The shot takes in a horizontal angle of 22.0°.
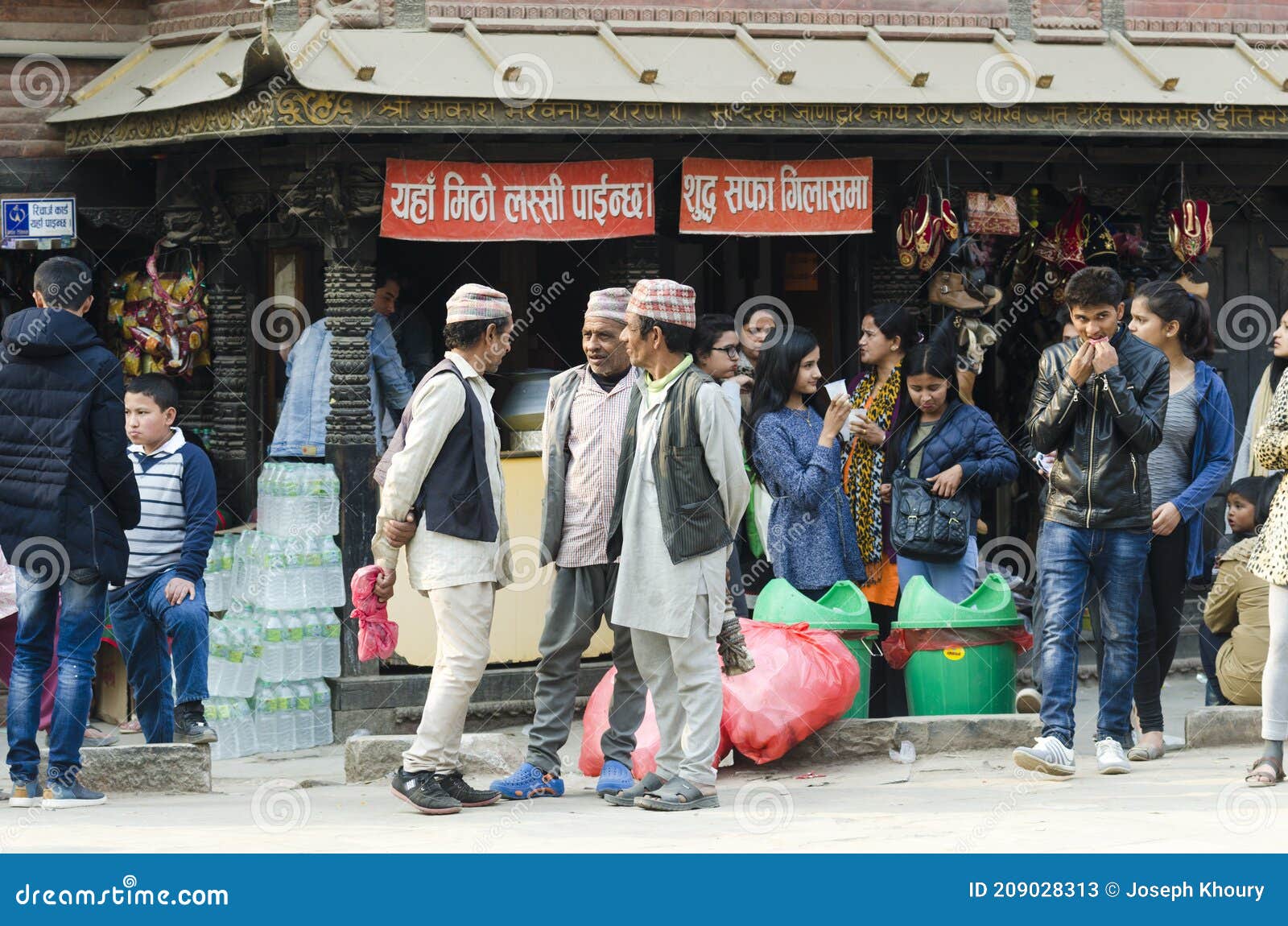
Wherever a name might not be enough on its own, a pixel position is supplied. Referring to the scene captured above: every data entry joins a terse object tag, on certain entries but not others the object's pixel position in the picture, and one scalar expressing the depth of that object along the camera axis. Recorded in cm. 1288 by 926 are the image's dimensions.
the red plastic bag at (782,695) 1396
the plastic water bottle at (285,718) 1686
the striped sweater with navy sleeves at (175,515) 1481
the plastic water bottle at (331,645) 1708
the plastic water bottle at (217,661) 1697
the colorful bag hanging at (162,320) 1843
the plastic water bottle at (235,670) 1693
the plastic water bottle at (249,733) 1682
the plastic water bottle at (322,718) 1702
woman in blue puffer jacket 1561
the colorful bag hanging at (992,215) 1839
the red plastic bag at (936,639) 1512
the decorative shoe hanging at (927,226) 1803
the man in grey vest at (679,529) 1242
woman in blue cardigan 1432
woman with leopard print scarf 1616
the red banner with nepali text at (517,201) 1650
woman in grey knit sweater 1511
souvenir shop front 1649
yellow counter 1720
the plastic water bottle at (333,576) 1697
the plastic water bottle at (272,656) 1680
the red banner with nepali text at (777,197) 1743
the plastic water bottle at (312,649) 1700
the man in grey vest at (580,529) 1300
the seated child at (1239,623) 1532
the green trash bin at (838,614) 1489
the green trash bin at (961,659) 1507
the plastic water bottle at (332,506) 1700
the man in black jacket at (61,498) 1287
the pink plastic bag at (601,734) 1359
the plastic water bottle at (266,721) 1681
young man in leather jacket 1313
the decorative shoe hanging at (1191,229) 1913
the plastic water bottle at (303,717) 1696
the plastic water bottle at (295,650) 1690
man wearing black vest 1240
